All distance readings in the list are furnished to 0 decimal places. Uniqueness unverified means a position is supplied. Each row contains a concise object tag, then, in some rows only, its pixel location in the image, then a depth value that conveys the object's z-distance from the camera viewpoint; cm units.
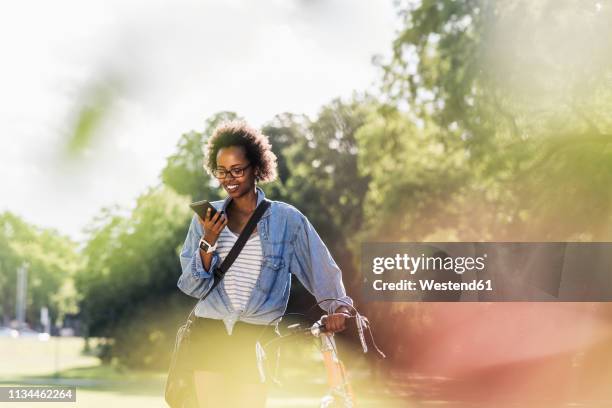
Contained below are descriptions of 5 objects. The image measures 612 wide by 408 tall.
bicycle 392
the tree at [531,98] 1889
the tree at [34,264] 9444
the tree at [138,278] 3400
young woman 453
